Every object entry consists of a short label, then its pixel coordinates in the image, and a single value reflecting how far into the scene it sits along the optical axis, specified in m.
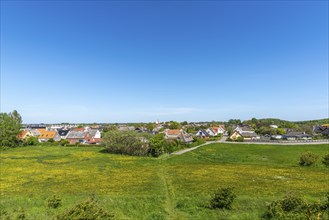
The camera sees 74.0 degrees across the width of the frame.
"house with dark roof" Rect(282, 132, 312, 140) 111.44
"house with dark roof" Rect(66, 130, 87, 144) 102.69
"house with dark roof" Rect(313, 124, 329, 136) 132.82
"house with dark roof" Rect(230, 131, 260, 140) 114.21
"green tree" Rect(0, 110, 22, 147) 74.95
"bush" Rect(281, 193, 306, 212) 16.87
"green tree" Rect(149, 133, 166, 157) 60.47
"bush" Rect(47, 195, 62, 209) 19.52
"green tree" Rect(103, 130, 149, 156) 61.12
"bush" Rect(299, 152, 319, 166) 42.53
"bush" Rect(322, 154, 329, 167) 41.09
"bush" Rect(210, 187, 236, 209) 19.35
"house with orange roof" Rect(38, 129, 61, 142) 111.94
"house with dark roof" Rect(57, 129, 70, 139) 114.69
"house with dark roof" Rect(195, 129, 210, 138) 125.11
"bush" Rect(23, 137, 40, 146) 84.07
